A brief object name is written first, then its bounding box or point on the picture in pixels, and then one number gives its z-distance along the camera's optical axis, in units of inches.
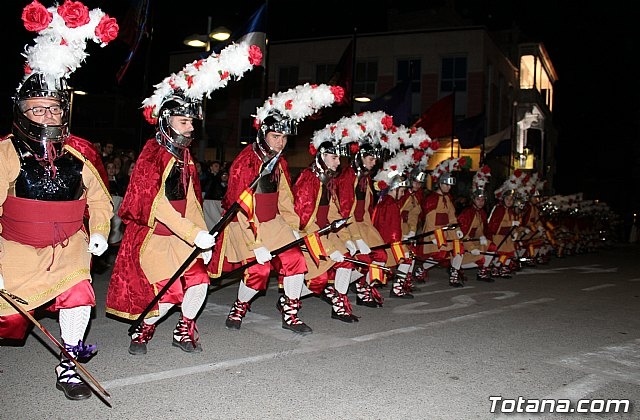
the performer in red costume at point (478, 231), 469.4
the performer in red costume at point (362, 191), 308.0
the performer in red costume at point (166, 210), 204.8
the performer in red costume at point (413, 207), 430.0
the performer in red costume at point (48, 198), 165.5
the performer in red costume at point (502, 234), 511.6
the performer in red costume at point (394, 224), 355.6
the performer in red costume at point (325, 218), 282.8
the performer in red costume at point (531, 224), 596.1
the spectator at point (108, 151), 465.4
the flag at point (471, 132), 914.1
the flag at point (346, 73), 545.0
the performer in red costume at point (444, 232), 436.5
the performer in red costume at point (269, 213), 252.8
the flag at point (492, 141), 1094.4
